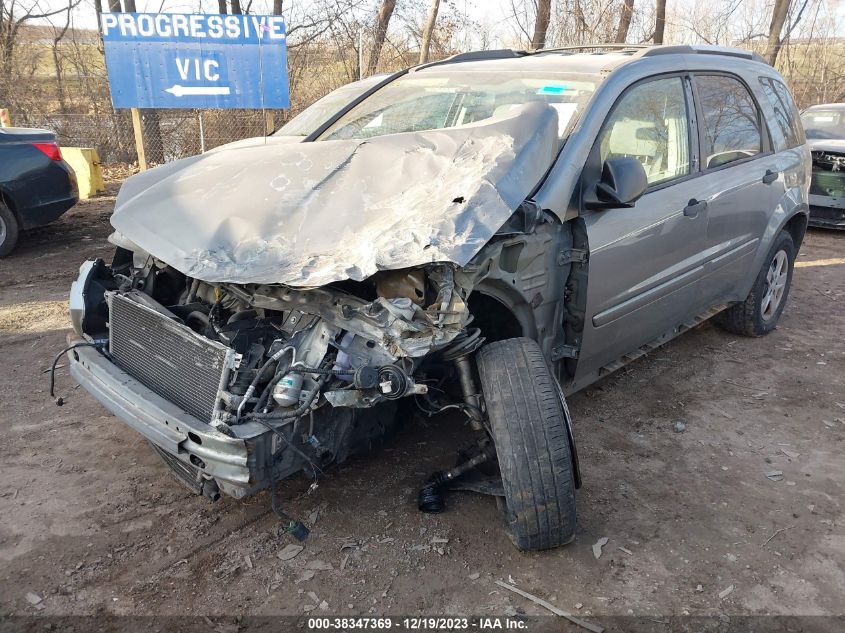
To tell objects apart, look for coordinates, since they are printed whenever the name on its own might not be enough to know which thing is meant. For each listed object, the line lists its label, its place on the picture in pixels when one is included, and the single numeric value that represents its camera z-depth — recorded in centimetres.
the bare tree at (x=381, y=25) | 1407
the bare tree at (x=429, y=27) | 1163
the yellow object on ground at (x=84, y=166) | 1027
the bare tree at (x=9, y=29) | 1286
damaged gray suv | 246
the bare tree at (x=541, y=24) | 1450
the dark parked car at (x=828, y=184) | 884
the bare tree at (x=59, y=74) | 1338
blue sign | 932
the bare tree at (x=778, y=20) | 1830
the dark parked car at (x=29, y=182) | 708
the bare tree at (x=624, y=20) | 1559
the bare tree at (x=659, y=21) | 1706
